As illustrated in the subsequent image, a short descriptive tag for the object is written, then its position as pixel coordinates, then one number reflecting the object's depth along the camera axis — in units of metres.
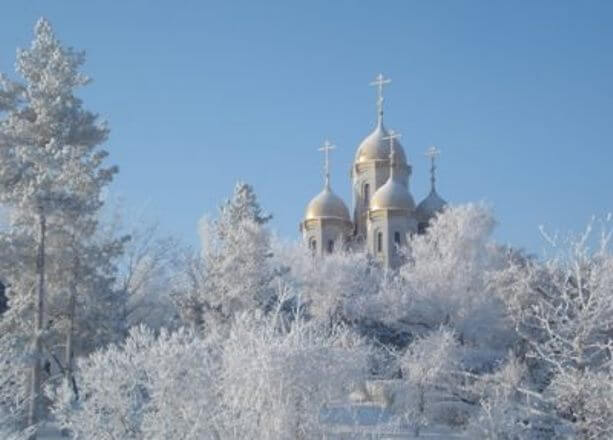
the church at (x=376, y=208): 53.06
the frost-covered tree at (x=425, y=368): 25.85
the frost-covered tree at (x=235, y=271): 30.62
